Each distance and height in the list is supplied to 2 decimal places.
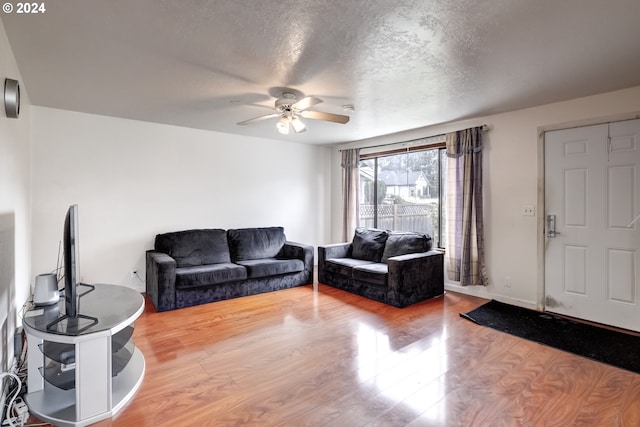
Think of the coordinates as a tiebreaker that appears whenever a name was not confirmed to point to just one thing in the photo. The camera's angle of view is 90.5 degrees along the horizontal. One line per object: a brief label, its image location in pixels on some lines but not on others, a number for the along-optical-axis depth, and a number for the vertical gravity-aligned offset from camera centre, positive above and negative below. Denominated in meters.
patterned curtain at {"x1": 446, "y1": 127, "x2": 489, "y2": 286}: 4.09 +0.02
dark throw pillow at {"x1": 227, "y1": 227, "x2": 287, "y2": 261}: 4.71 -0.48
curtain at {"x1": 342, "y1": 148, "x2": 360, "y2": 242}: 5.78 +0.39
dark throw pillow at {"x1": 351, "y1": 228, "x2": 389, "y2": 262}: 4.67 -0.50
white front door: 3.13 -0.13
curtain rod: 4.05 +1.10
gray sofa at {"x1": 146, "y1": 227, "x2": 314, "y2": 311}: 3.70 -0.72
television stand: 1.76 -0.90
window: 4.77 +0.34
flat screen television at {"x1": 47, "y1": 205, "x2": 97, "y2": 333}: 1.89 -0.36
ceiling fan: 3.07 +0.98
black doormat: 2.60 -1.18
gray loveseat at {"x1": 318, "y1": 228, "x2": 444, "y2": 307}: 3.81 -0.74
